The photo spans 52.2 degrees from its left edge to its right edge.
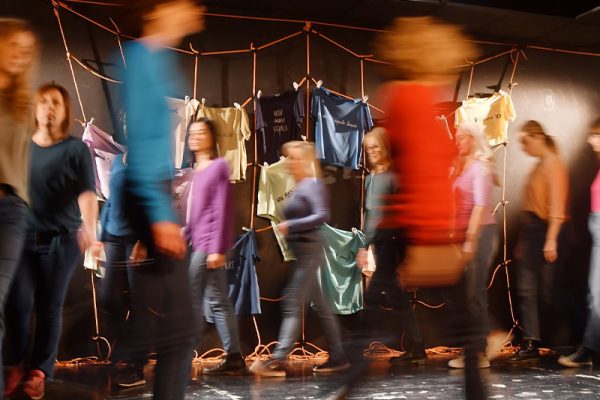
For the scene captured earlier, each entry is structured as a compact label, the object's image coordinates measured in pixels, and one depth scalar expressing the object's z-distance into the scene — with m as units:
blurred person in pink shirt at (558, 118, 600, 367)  4.23
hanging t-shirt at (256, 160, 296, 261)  5.26
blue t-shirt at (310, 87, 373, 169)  5.38
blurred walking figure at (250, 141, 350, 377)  3.70
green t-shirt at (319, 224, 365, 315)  5.16
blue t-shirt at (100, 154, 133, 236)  2.89
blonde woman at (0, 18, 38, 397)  1.82
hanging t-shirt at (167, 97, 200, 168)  4.96
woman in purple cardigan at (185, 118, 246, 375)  3.18
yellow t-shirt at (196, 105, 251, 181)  5.16
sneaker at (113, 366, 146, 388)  3.12
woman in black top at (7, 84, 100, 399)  2.88
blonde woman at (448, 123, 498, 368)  3.79
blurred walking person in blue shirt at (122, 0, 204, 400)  1.64
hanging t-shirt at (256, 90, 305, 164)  5.30
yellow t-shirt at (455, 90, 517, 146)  5.77
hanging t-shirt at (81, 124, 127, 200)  4.80
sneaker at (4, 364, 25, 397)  2.86
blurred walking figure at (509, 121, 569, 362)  4.43
